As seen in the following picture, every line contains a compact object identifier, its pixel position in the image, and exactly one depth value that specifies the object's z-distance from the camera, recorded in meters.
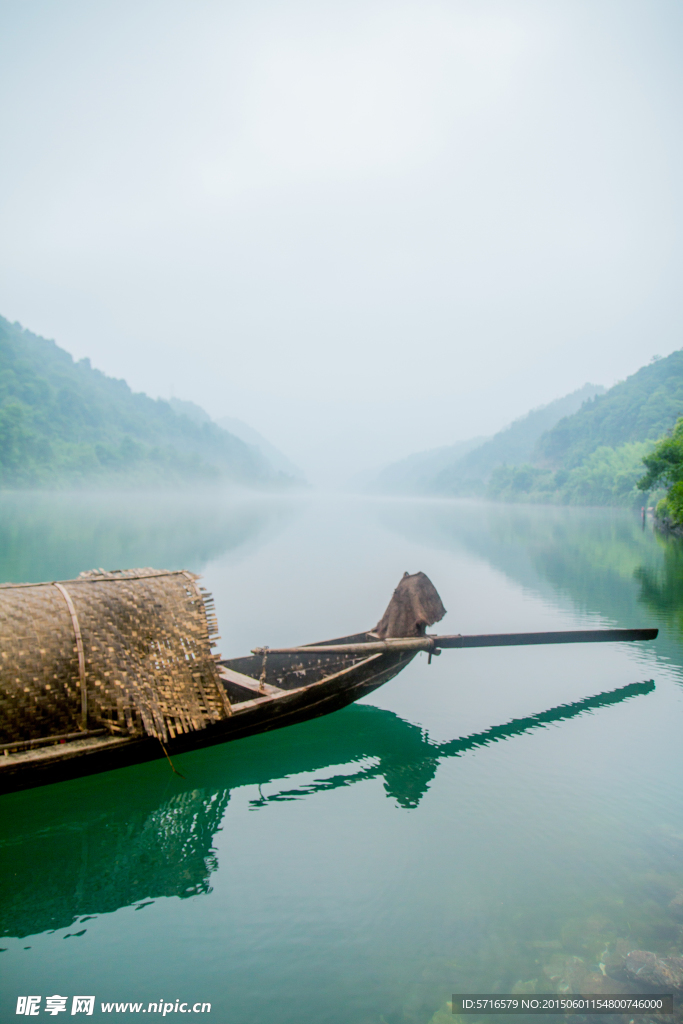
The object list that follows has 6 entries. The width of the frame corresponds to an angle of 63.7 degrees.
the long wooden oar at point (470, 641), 6.28
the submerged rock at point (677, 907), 3.94
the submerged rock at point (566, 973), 3.39
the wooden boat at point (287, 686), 4.45
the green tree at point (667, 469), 26.11
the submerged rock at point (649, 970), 3.40
